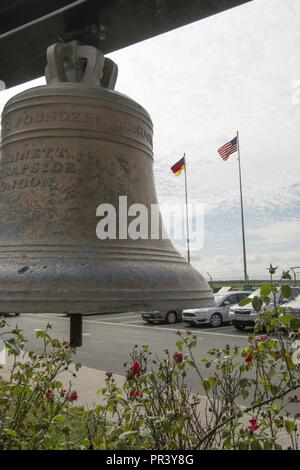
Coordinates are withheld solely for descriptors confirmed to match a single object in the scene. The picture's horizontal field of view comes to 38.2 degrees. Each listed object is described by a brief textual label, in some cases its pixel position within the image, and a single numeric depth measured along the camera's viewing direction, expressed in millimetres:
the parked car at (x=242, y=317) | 14477
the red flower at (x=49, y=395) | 3255
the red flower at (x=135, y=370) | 3141
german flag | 17750
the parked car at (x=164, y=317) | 17531
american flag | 17281
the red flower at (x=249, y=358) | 3125
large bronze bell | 1671
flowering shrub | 2254
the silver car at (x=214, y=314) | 15922
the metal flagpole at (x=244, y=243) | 22752
